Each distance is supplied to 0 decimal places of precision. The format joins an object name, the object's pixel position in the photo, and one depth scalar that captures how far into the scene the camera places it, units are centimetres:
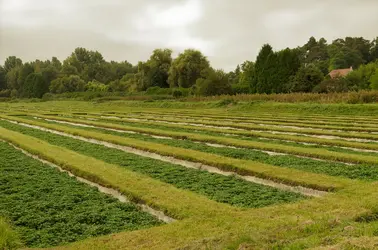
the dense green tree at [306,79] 5734
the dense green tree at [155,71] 9650
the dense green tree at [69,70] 14138
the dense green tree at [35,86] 11931
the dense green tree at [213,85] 6731
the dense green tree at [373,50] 11300
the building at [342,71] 9532
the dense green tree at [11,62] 17262
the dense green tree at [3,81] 15275
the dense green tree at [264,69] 6369
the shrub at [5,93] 13625
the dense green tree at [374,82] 6087
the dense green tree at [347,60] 11050
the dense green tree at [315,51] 12469
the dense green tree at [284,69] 6156
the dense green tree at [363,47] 11525
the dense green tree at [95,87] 10838
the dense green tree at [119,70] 14750
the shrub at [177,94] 7375
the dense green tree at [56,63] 17000
